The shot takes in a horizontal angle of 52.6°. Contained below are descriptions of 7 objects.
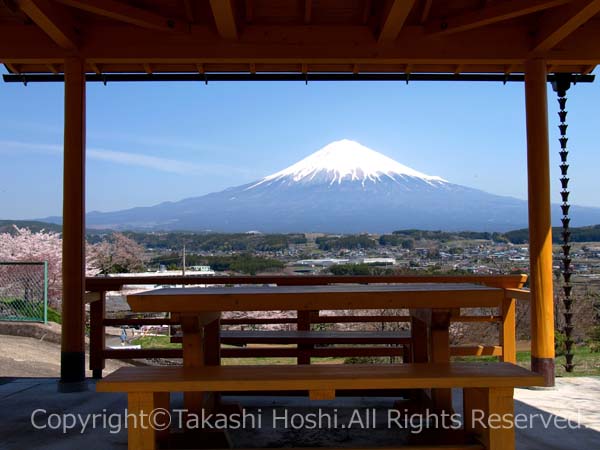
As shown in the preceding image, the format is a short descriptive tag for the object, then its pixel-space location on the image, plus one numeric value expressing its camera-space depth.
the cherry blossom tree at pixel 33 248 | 15.82
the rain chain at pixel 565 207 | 5.82
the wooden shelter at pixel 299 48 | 5.07
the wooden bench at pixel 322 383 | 2.68
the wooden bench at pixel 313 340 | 4.46
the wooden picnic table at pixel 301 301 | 3.04
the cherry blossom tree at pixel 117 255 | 18.74
